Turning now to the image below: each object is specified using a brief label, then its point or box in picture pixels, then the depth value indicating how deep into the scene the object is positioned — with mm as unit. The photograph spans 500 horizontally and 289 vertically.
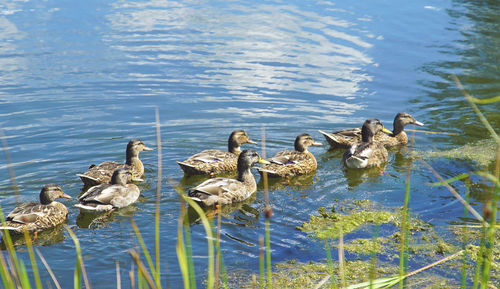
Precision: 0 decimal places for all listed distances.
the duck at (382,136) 19359
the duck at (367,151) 17844
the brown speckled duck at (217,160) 16937
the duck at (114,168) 15914
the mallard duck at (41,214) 13086
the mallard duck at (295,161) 17156
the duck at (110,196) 14336
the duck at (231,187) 15023
